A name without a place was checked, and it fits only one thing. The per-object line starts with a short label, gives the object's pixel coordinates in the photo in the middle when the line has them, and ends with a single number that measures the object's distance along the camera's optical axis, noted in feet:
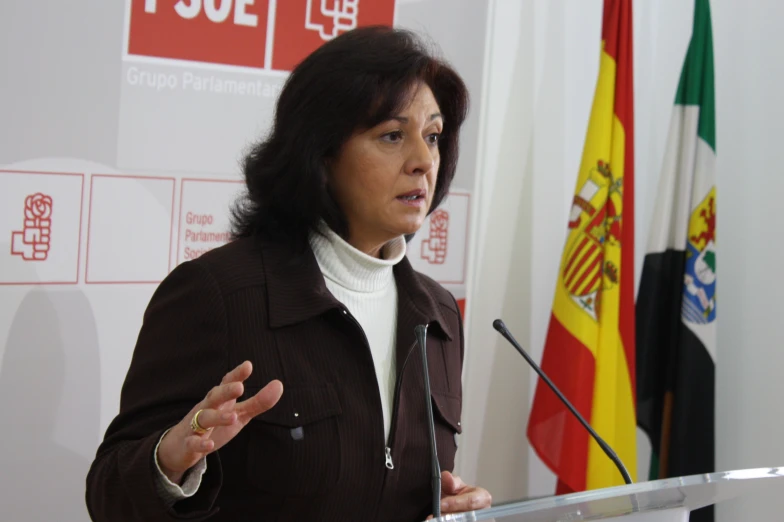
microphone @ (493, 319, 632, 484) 7.47
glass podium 6.60
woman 7.49
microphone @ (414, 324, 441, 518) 7.24
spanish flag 10.67
